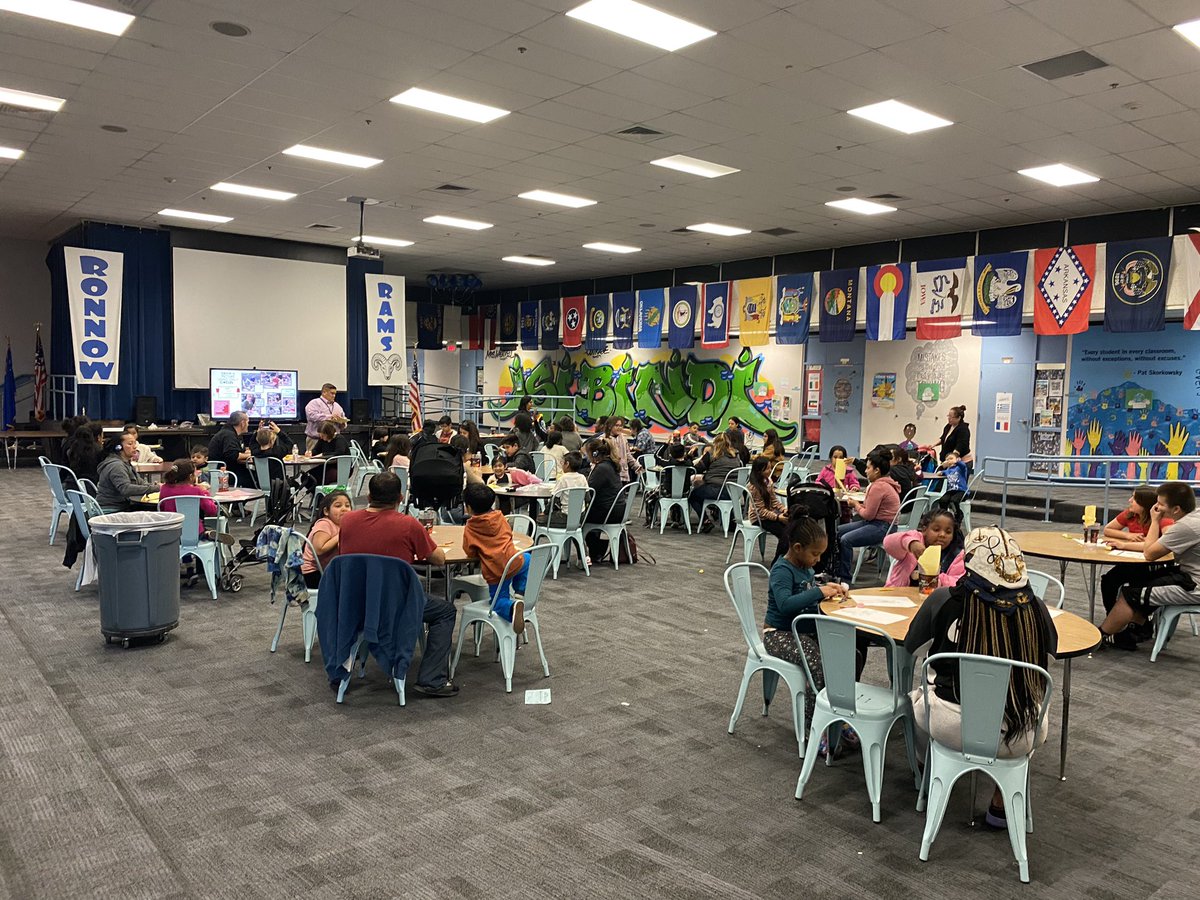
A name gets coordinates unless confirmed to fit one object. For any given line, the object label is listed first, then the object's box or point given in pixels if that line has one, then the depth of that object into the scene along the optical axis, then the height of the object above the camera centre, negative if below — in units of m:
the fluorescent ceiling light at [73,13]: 5.57 +2.40
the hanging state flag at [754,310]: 15.31 +1.53
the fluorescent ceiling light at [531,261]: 17.16 +2.60
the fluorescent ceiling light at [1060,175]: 9.20 +2.45
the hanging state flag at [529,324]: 21.02 +1.63
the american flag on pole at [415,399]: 16.34 -0.19
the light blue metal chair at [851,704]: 3.34 -1.23
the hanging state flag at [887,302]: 13.30 +1.49
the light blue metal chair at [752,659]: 3.88 -1.19
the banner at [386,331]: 15.75 +1.07
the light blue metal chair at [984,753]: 2.94 -1.26
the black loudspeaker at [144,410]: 13.80 -0.41
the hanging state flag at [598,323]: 18.69 +1.50
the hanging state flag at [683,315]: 17.09 +1.56
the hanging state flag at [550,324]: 20.44 +1.62
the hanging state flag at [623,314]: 18.22 +1.67
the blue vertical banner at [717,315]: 16.06 +1.48
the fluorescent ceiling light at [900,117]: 7.25 +2.41
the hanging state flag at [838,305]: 14.09 +1.51
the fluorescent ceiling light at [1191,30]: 5.39 +2.35
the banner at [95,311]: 12.85 +1.08
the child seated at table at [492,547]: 4.72 -0.85
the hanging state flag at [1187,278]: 10.15 +1.50
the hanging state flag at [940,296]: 12.53 +1.51
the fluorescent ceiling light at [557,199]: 11.10 +2.51
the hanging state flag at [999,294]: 11.90 +1.48
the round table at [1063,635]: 3.34 -0.93
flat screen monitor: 14.73 -0.11
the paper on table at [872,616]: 3.64 -0.93
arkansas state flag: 11.22 +1.49
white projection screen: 14.38 +1.21
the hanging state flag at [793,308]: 14.65 +1.51
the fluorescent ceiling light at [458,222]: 12.99 +2.55
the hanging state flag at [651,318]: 17.64 +1.56
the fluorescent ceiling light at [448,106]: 7.24 +2.43
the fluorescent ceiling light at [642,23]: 5.40 +2.38
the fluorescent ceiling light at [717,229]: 13.10 +2.54
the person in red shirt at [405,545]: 4.37 -0.78
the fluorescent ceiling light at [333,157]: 9.11 +2.47
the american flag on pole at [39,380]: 15.92 +0.04
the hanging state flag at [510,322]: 21.88 +1.74
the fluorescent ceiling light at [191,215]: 12.77 +2.53
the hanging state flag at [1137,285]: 10.60 +1.47
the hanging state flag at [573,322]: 19.27 +1.56
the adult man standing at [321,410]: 13.11 -0.34
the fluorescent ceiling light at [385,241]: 15.01 +2.58
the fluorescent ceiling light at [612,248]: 15.20 +2.58
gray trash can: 5.07 -1.10
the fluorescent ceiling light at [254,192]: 11.03 +2.51
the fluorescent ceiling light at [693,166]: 9.17 +2.47
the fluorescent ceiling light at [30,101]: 7.33 +2.40
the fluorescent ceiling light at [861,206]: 11.16 +2.50
